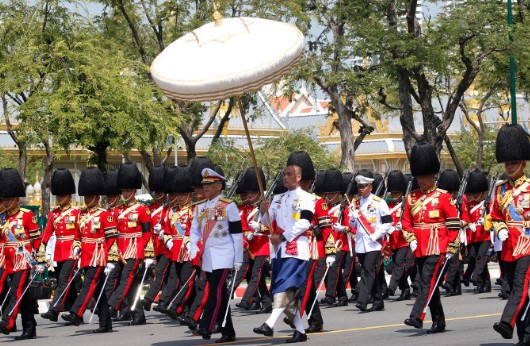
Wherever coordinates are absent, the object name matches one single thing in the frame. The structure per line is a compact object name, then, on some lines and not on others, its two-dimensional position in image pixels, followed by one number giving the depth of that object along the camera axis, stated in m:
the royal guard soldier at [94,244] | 15.27
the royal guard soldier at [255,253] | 17.64
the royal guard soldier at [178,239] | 15.75
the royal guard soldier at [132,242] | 16.25
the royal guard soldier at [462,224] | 19.53
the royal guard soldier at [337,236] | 18.25
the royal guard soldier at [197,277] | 13.88
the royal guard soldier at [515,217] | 11.41
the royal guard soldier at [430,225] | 13.23
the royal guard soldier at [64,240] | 16.14
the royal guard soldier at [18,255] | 14.48
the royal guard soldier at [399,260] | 19.09
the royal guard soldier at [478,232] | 20.06
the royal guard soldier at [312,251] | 13.41
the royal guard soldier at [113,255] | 16.00
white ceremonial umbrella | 11.23
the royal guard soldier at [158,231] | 16.66
